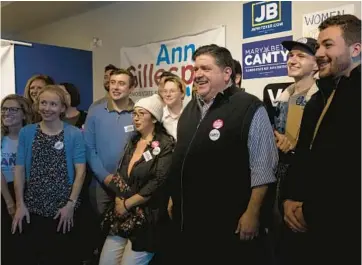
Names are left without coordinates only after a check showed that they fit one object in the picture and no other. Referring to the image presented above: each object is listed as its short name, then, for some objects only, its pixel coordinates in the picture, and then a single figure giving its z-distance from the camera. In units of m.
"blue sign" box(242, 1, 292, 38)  3.08
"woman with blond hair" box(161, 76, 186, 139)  2.83
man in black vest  1.81
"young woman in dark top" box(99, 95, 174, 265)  2.34
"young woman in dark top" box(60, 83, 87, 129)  3.05
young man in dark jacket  1.46
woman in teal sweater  2.38
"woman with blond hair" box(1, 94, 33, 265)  2.47
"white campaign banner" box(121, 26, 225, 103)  3.67
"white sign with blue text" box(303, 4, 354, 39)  2.72
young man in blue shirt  2.77
